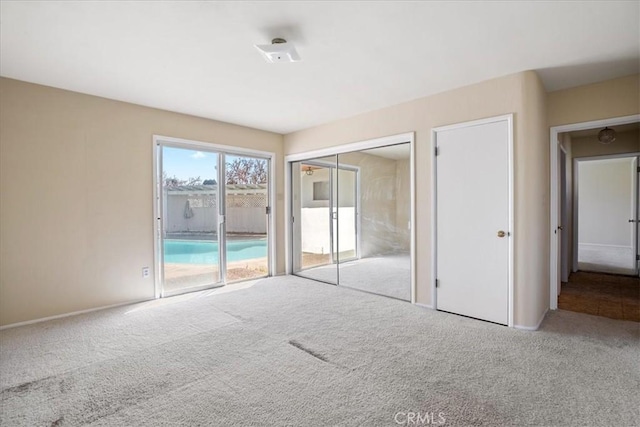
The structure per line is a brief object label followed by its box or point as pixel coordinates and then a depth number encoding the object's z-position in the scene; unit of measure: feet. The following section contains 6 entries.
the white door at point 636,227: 17.26
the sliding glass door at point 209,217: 13.92
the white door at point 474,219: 10.28
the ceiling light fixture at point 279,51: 7.70
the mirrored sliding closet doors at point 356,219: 13.57
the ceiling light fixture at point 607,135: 14.40
